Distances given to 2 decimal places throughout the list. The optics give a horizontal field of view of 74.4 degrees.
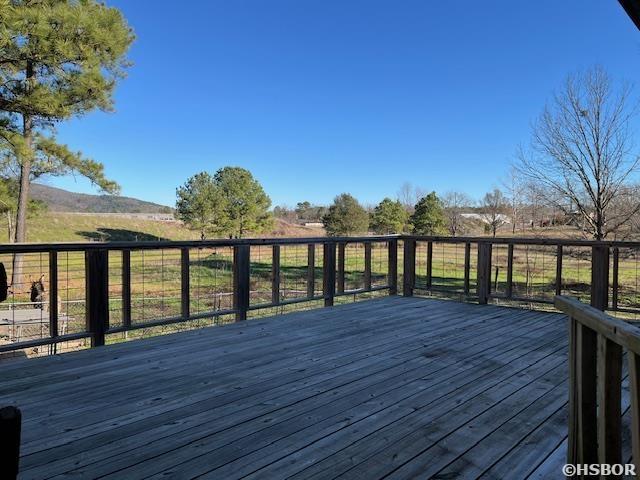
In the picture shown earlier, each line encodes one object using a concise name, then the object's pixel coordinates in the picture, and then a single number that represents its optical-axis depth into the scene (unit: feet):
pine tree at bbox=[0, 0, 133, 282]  25.75
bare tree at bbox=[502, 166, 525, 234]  35.86
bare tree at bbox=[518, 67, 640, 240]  28.91
